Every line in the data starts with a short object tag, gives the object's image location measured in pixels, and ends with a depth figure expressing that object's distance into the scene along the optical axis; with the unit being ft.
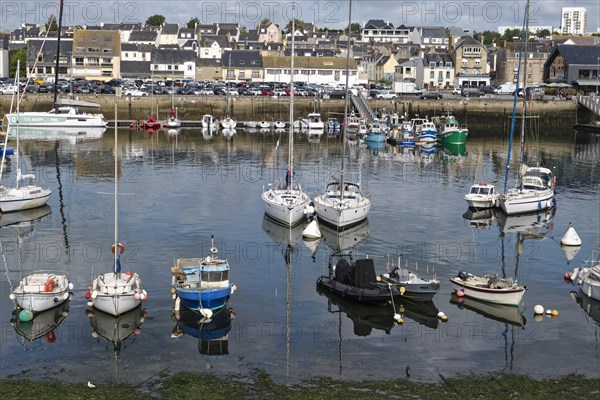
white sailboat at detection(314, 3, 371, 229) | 139.54
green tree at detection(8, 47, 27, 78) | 456.86
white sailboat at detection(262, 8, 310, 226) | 140.46
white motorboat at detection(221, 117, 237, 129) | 325.42
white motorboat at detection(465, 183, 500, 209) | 161.99
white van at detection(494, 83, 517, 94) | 392.06
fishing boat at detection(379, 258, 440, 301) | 101.19
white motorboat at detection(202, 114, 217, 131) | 325.21
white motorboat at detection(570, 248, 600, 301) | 105.09
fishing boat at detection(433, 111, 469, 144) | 280.10
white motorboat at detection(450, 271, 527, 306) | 100.83
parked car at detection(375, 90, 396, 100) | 358.51
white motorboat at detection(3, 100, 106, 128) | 302.45
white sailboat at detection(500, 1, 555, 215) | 158.10
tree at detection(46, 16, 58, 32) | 605.15
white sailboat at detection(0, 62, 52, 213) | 147.74
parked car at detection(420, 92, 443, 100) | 358.23
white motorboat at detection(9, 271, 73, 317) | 94.32
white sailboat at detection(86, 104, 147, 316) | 93.76
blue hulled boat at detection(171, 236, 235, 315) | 95.40
